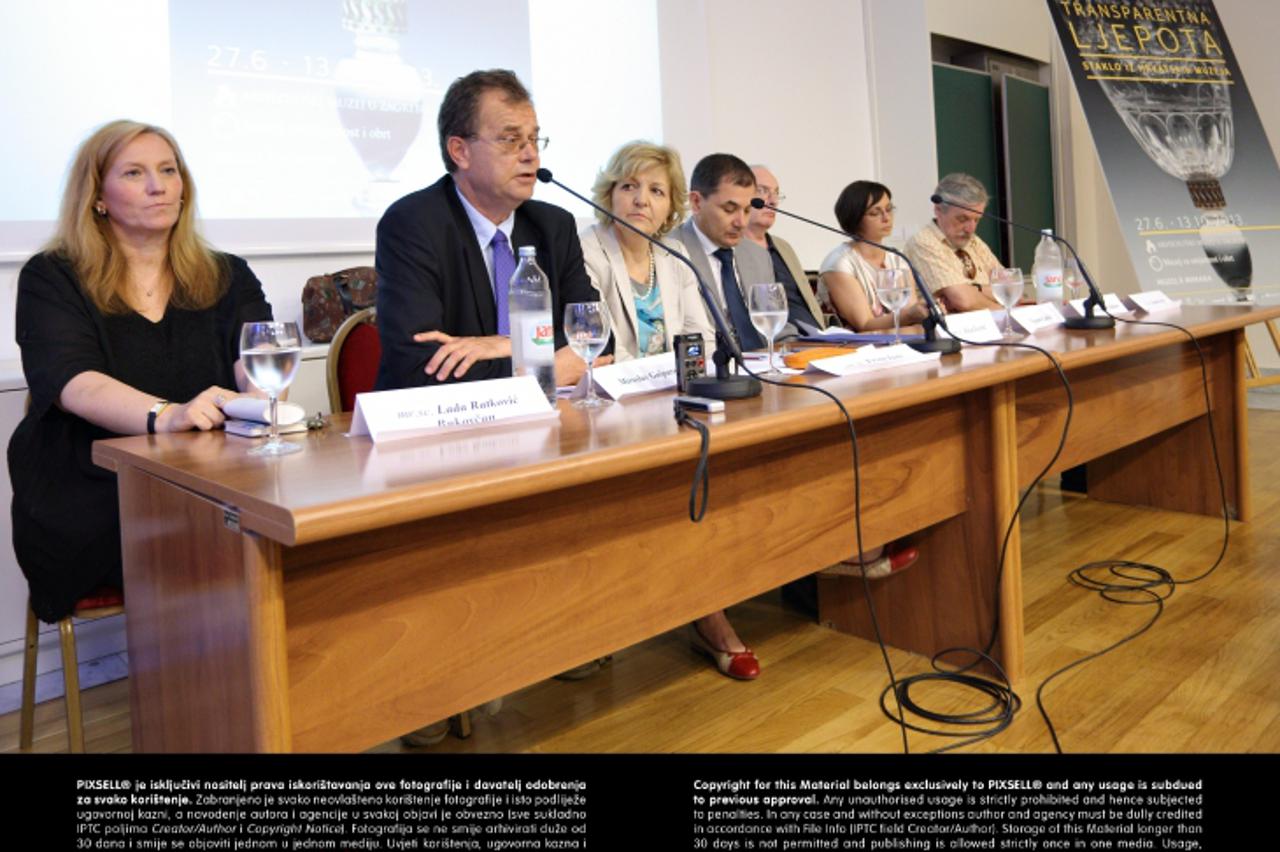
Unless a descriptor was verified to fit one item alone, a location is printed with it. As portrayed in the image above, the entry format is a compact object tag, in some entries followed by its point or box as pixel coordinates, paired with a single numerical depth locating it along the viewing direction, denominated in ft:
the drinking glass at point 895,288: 5.68
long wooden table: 2.89
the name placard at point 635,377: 4.58
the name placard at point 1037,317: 6.89
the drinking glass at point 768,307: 4.65
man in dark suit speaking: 5.52
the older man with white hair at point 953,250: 10.64
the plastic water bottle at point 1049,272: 8.45
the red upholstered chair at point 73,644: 4.89
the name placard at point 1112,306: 7.72
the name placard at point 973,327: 6.17
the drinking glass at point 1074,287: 9.42
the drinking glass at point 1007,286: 6.40
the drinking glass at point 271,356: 3.49
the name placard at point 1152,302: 8.14
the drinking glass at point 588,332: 4.27
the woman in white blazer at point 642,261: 7.43
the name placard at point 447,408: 3.64
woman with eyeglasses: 10.12
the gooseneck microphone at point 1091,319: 6.91
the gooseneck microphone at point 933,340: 5.57
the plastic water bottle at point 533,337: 4.43
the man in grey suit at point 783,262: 9.99
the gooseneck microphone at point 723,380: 4.18
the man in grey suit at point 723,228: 8.71
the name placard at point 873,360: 4.85
